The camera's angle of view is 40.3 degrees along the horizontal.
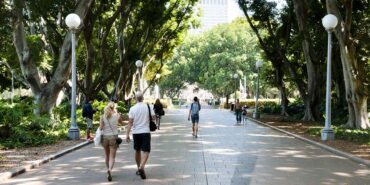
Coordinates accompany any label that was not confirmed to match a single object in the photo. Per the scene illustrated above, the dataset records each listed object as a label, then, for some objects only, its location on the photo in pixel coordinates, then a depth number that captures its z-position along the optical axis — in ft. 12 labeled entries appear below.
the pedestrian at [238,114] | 98.27
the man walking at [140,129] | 31.89
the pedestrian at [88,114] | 58.54
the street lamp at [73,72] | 57.57
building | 474.08
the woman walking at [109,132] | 31.86
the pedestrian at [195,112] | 64.13
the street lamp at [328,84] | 58.54
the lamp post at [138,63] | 110.83
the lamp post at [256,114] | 119.13
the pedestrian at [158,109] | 75.92
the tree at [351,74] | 68.64
